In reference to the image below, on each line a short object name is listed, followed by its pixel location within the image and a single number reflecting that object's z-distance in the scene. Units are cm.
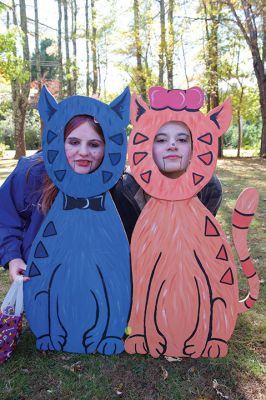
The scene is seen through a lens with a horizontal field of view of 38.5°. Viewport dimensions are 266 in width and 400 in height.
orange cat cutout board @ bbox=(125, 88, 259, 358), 210
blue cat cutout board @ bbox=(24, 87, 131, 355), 214
